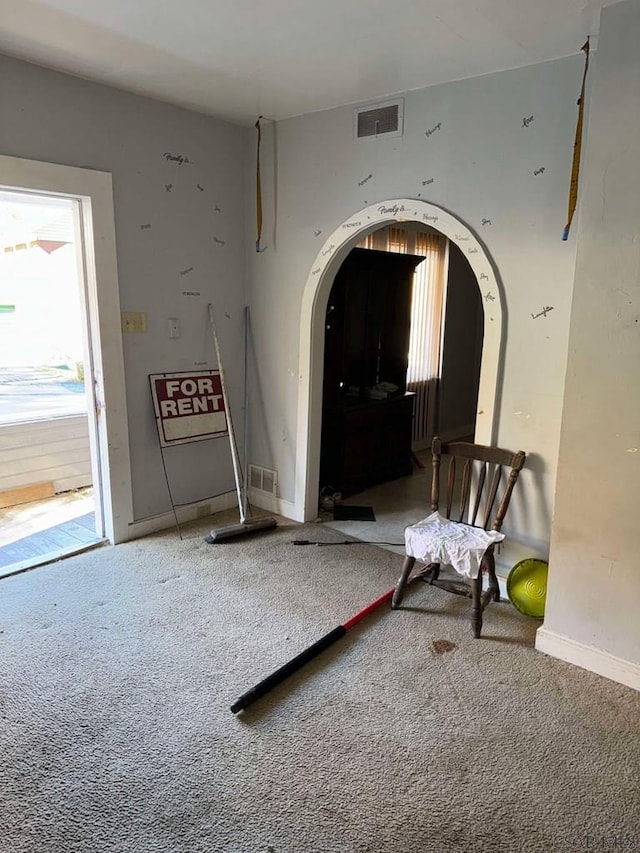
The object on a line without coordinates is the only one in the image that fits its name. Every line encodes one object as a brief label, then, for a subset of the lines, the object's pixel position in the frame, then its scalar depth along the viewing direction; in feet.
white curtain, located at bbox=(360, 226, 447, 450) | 17.62
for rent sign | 11.98
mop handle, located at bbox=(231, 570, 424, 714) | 7.04
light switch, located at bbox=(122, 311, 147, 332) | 11.14
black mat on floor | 13.29
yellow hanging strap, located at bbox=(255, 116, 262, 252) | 12.41
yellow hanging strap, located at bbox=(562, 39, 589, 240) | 8.35
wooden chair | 9.23
